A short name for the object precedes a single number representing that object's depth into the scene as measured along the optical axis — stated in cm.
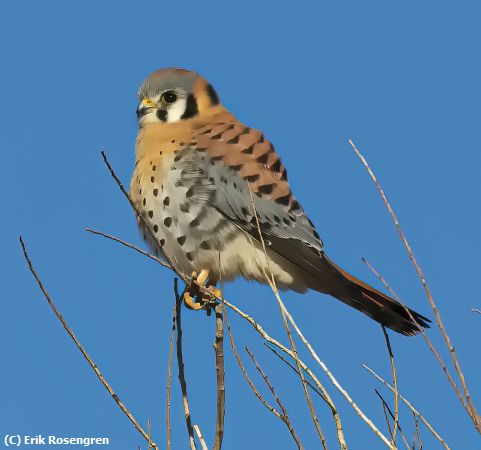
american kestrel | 838
